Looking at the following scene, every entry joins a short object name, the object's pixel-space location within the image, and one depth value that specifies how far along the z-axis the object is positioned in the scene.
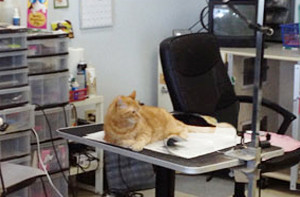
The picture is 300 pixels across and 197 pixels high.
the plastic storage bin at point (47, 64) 3.10
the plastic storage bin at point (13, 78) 2.92
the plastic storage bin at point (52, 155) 3.14
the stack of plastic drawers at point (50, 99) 3.11
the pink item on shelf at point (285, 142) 2.59
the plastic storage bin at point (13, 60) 2.91
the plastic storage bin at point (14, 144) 2.94
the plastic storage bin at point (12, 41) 2.90
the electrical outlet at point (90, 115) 3.82
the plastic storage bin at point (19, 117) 2.92
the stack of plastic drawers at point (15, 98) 2.91
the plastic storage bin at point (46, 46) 3.09
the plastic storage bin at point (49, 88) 3.12
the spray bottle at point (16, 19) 3.26
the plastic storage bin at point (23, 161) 2.97
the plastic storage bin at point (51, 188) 3.16
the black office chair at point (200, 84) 2.89
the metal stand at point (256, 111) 1.86
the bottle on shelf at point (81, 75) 3.56
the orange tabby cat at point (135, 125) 2.17
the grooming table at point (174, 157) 1.92
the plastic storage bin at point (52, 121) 3.15
